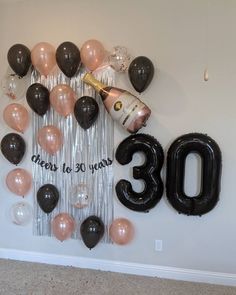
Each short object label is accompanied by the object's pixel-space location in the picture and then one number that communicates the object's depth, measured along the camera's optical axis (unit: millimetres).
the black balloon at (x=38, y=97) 2762
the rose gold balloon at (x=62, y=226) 2875
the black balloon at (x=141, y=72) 2559
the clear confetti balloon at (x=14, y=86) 2938
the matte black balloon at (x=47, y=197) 2855
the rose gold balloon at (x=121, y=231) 2770
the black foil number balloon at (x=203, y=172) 2529
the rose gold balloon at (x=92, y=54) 2680
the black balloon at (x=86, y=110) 2642
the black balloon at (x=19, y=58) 2789
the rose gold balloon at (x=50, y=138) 2797
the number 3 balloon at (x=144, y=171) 2645
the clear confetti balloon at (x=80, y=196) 2844
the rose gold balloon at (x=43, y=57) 2760
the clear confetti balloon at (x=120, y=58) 2664
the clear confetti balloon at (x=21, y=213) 3021
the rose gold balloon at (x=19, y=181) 2945
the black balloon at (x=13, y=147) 2883
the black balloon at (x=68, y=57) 2672
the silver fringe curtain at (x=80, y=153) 2842
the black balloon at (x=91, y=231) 2770
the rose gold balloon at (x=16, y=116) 2863
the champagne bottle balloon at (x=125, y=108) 2500
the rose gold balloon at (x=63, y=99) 2738
